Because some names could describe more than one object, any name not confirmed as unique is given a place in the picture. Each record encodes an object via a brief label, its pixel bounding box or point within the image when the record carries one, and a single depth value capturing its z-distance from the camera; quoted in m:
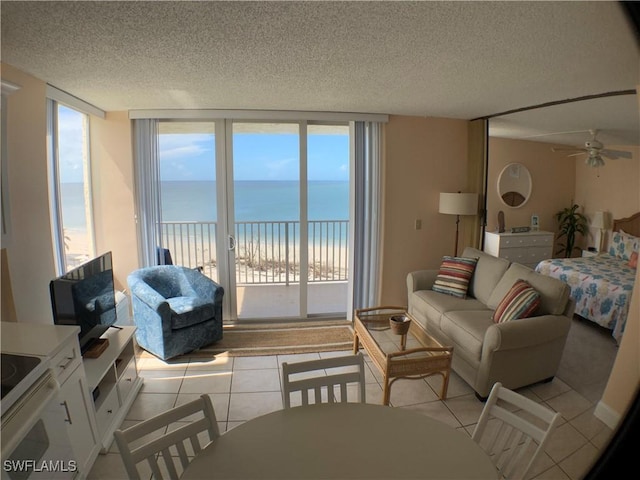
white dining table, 1.14
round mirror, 5.07
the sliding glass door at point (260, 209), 3.83
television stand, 2.10
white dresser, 5.08
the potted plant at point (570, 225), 4.60
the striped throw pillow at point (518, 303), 2.64
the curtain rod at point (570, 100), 2.42
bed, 3.47
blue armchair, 3.05
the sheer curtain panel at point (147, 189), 3.60
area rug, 3.40
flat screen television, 2.07
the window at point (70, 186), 2.87
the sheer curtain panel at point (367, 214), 3.84
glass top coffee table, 2.41
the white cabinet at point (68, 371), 1.60
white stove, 1.28
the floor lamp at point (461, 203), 3.80
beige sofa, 2.49
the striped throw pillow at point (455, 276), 3.54
